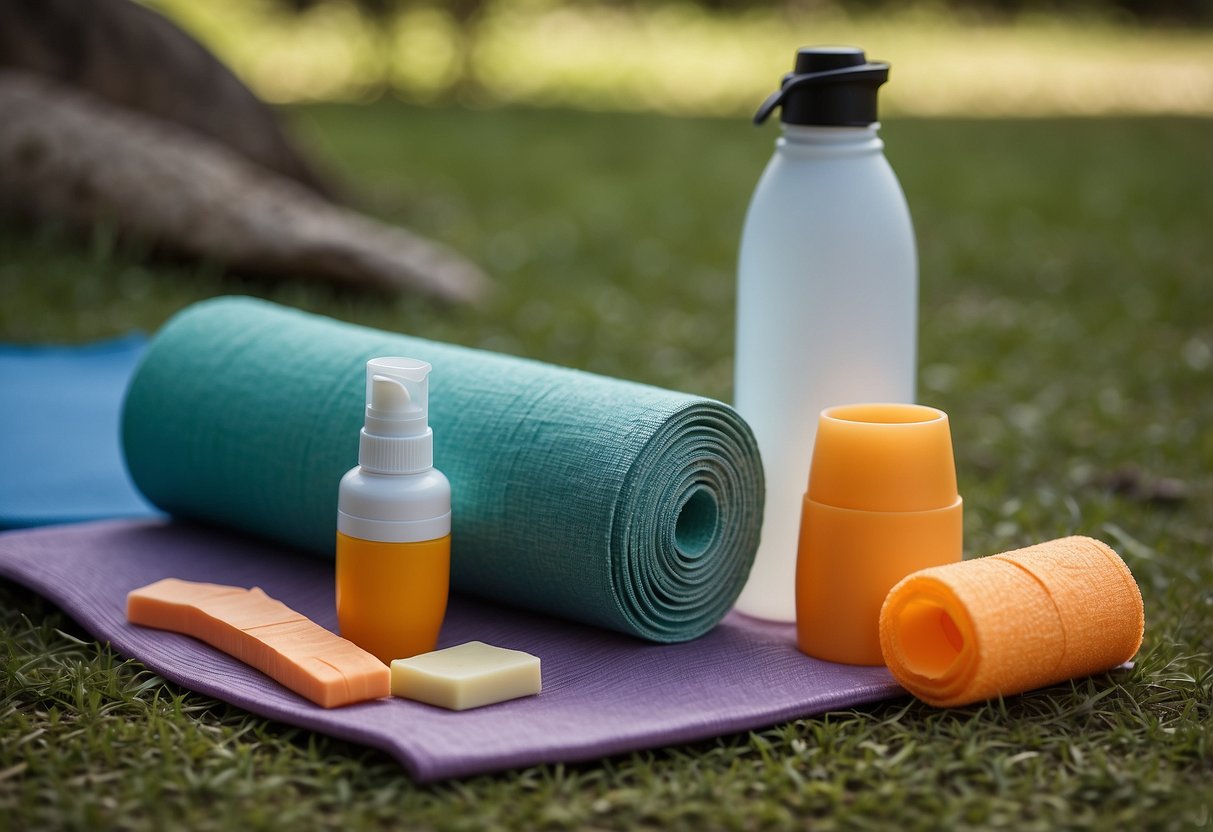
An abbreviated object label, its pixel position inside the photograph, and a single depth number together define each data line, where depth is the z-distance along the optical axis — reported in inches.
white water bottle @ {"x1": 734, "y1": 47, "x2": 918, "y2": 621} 51.7
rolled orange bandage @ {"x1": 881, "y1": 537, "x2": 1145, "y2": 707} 48.4
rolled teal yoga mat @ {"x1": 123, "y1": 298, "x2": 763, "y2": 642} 50.5
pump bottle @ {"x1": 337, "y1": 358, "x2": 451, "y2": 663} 49.1
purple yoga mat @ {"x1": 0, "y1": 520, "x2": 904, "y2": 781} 47.1
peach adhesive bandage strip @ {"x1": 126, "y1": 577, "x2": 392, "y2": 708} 48.3
